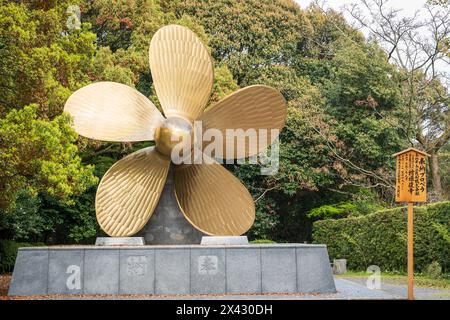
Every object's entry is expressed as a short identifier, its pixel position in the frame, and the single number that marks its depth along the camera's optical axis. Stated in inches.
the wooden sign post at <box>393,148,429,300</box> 430.0
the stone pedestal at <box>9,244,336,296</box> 446.6
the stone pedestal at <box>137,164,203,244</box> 525.3
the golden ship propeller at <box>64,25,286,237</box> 502.3
